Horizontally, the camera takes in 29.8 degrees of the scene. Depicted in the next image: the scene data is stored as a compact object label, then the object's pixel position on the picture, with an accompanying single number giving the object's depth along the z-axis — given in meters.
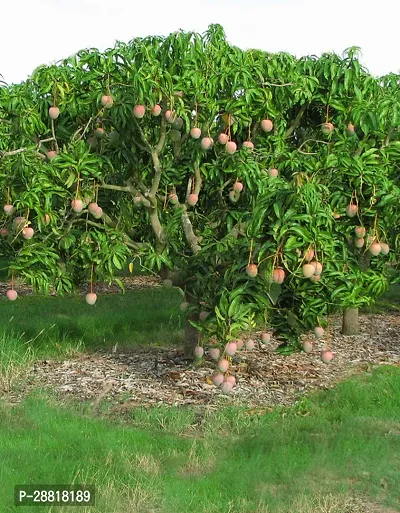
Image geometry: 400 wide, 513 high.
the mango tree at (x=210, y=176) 5.58
